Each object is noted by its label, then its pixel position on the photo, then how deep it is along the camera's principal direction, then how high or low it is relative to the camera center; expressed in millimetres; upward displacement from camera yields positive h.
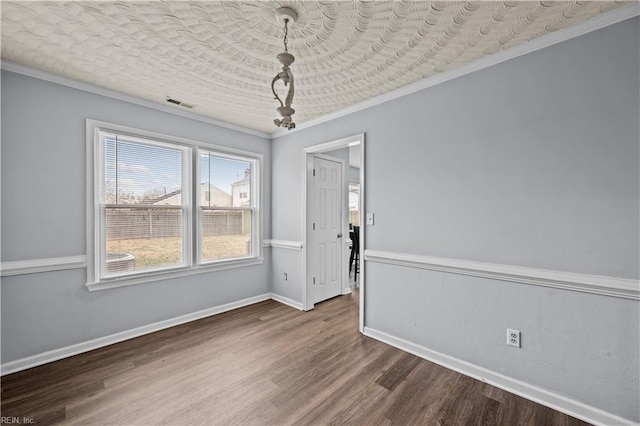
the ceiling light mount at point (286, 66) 1622 +910
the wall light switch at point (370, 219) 2938 -66
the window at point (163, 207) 2709 +69
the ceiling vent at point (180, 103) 2959 +1213
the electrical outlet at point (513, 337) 2033 -930
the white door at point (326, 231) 3861 -267
